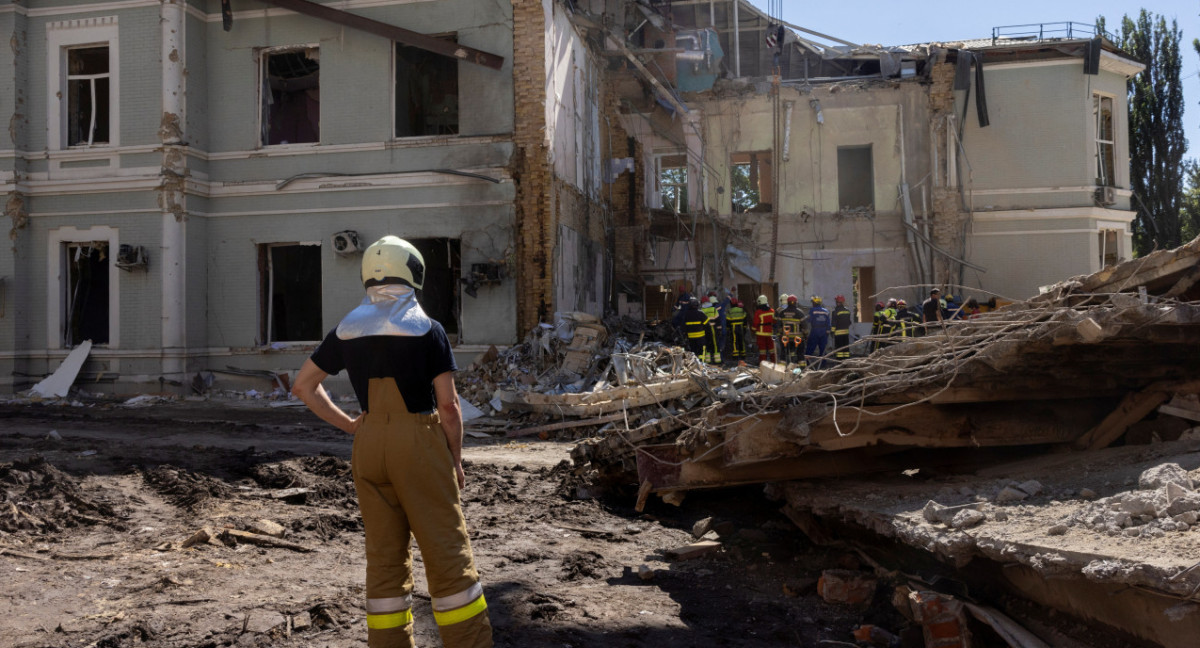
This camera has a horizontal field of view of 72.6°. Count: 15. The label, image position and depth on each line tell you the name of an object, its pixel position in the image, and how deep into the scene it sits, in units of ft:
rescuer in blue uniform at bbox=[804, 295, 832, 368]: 48.62
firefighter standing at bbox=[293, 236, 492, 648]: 10.64
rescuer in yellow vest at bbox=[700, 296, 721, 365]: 49.33
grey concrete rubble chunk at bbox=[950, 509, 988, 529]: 12.42
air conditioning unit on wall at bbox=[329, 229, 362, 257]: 48.65
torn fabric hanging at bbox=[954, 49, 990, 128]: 63.77
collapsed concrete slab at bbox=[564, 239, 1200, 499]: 13.43
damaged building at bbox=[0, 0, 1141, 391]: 47.88
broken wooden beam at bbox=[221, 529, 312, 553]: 17.62
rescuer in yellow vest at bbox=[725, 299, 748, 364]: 53.98
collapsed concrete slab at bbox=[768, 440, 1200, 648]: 9.48
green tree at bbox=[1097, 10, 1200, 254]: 83.35
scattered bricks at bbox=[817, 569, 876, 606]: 14.99
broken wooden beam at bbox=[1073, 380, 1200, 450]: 15.16
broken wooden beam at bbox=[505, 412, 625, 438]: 35.55
